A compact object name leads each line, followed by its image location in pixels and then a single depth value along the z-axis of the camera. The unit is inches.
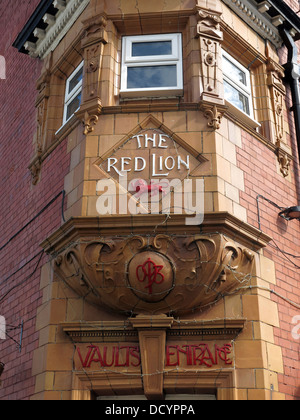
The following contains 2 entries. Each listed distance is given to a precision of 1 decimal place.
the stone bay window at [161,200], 284.0
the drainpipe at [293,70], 397.7
